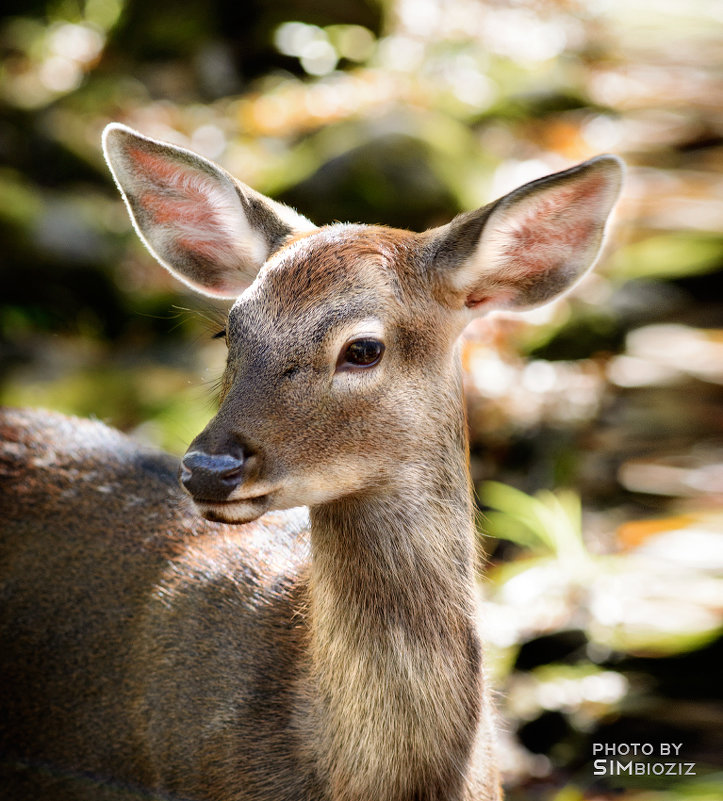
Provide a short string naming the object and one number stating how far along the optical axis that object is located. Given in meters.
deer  5.28
